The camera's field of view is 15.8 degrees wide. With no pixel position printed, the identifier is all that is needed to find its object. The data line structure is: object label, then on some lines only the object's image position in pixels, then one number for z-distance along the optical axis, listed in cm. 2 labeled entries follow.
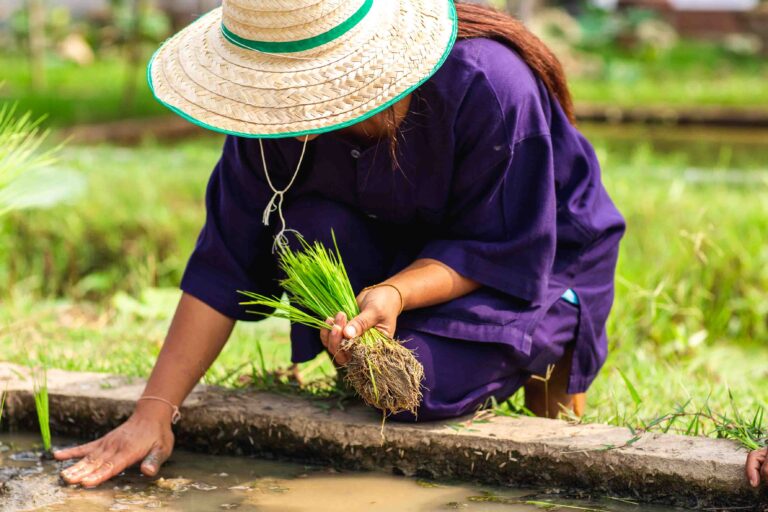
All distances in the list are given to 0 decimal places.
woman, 343
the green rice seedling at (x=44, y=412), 365
